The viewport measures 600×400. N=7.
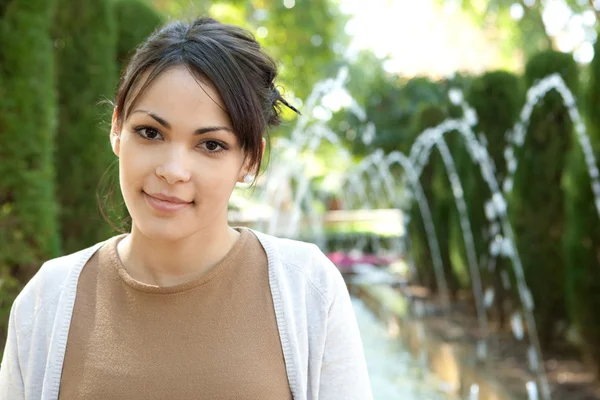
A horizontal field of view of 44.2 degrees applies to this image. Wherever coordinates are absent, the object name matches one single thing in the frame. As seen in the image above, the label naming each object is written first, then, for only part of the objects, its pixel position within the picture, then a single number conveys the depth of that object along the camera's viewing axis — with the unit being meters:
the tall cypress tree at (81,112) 5.12
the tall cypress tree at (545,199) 6.00
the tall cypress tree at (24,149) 3.41
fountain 6.06
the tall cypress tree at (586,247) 4.92
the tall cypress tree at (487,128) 7.55
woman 1.27
